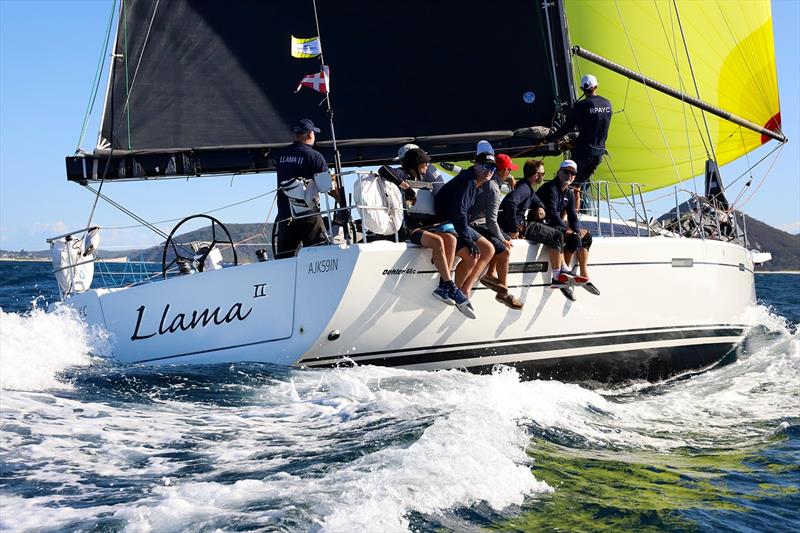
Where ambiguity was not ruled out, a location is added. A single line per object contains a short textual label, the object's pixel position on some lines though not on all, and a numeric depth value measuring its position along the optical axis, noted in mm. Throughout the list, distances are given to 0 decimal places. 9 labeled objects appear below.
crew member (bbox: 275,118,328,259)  14336
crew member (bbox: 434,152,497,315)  13328
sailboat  13328
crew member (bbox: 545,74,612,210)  16791
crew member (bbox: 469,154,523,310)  13781
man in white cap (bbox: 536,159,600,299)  14602
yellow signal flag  16406
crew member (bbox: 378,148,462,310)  13125
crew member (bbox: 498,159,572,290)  14539
